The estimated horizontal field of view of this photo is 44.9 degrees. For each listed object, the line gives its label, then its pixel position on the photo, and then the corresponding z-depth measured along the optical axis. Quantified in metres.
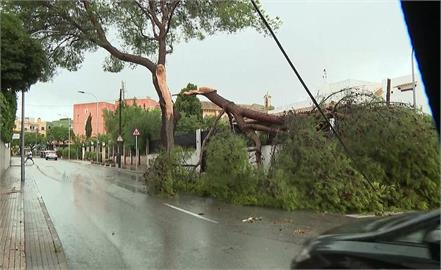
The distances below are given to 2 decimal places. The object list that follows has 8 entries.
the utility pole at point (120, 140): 44.24
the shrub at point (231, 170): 15.49
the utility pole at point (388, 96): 14.73
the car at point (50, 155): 83.41
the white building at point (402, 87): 34.03
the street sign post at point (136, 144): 39.12
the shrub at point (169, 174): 18.58
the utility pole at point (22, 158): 25.81
